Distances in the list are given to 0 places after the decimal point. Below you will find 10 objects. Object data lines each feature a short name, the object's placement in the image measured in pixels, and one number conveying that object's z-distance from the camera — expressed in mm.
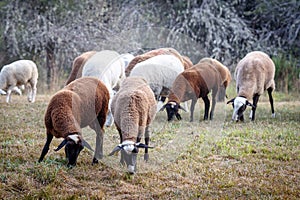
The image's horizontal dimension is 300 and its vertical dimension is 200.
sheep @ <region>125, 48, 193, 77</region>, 20297
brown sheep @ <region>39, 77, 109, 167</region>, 11914
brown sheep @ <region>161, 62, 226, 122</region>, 18437
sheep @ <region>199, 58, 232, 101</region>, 22297
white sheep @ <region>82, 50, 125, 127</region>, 18384
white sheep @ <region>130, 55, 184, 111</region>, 18644
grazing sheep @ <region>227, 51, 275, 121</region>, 19656
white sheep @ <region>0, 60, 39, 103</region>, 26078
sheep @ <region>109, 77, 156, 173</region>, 11484
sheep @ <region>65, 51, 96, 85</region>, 21373
